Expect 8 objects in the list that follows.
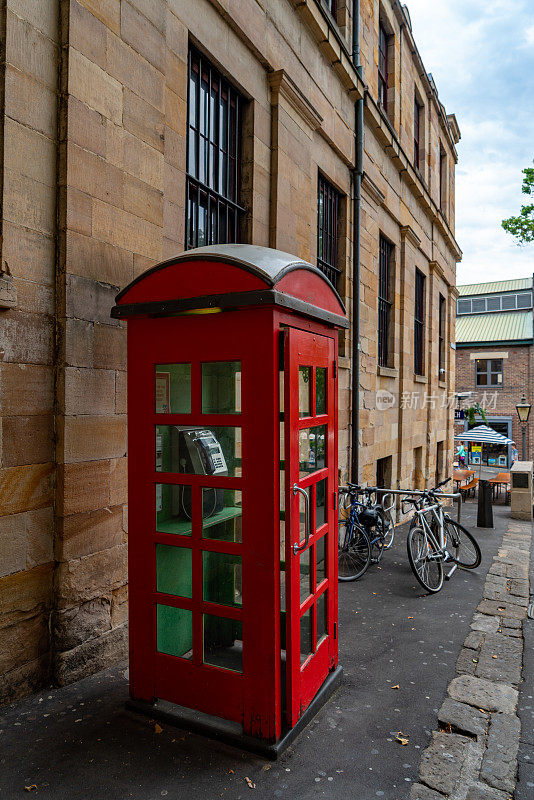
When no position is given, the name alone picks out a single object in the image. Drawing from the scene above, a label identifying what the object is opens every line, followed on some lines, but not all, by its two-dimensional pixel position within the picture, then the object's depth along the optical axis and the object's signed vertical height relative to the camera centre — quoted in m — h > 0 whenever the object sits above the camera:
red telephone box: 2.77 -0.49
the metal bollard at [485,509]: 11.04 -2.26
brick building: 30.98 +2.93
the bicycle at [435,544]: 6.21 -1.84
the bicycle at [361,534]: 6.71 -1.79
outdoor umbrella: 19.11 -1.16
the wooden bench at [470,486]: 16.88 -2.72
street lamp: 16.97 -0.19
